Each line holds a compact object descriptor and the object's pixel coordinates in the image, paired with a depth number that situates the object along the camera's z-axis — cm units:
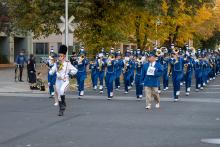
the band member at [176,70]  1977
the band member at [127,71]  2295
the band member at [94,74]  2524
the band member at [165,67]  2368
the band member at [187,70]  2211
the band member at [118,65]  2209
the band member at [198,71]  2533
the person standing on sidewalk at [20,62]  3144
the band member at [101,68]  2335
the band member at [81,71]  2091
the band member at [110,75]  2028
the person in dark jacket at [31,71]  2657
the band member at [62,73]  1482
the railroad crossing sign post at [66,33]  2770
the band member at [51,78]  1979
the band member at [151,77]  1664
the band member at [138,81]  2019
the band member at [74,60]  2216
